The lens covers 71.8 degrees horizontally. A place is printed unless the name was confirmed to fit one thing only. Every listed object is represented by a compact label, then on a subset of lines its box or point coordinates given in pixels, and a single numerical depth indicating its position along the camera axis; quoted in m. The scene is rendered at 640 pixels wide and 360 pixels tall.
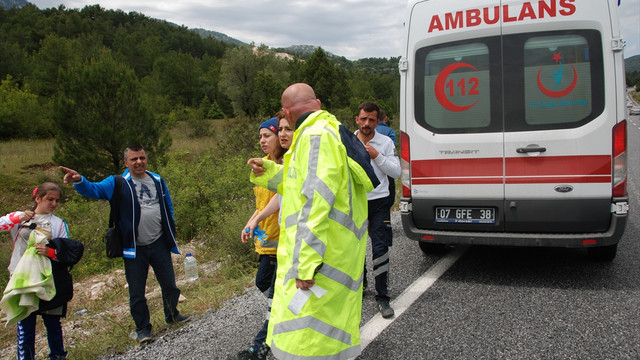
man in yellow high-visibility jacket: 2.04
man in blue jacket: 3.77
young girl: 3.51
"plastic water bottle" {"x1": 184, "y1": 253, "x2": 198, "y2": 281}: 5.70
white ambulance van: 3.88
